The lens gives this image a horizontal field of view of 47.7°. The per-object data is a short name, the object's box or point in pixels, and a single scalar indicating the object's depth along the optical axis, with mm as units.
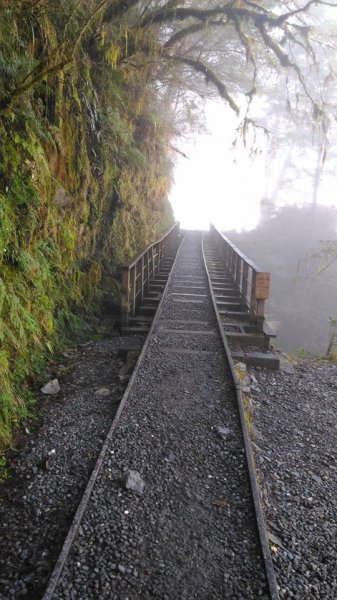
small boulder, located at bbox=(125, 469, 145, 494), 2953
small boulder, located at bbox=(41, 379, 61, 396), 4602
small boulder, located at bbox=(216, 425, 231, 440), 3670
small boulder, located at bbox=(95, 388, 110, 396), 4645
